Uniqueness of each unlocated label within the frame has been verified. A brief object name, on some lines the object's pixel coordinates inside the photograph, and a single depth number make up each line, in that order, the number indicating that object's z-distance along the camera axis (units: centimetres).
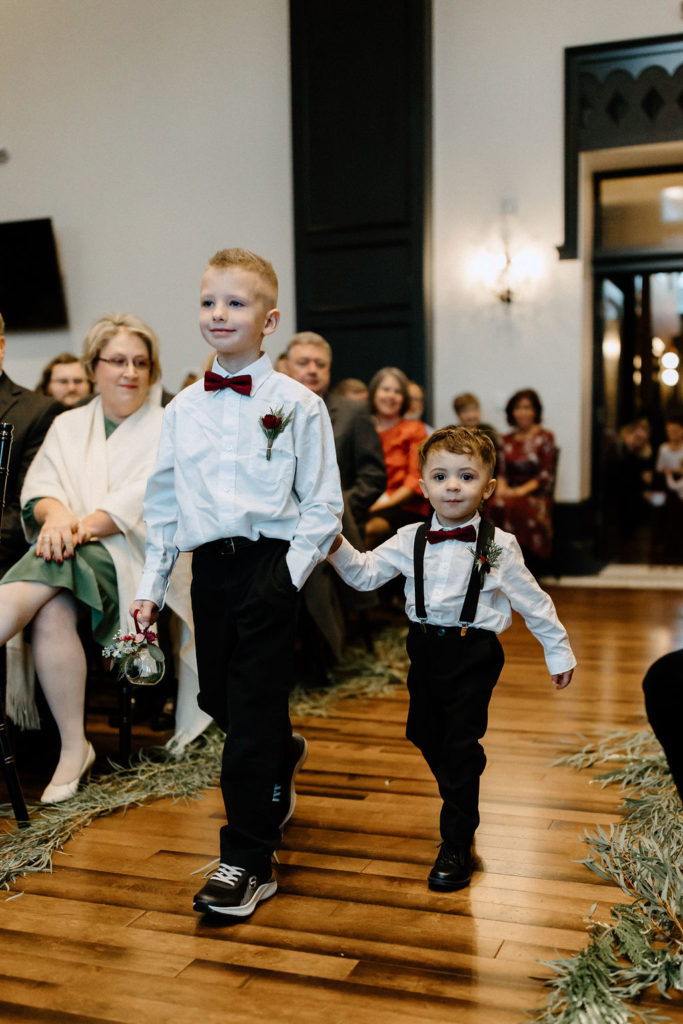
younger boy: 228
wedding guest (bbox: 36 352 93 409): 540
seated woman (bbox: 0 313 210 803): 288
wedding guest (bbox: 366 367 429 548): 525
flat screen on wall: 875
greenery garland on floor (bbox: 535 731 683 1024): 172
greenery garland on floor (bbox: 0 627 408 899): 245
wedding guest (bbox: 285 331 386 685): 396
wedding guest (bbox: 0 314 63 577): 314
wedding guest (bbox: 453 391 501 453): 735
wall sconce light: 742
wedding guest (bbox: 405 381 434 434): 669
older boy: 217
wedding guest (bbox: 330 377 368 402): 589
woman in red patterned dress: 714
